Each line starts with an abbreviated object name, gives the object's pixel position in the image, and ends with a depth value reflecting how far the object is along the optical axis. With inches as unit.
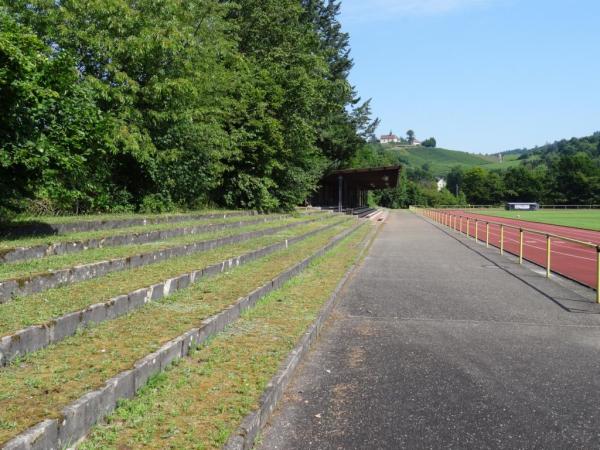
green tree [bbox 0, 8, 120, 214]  263.6
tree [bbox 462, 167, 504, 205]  4963.1
